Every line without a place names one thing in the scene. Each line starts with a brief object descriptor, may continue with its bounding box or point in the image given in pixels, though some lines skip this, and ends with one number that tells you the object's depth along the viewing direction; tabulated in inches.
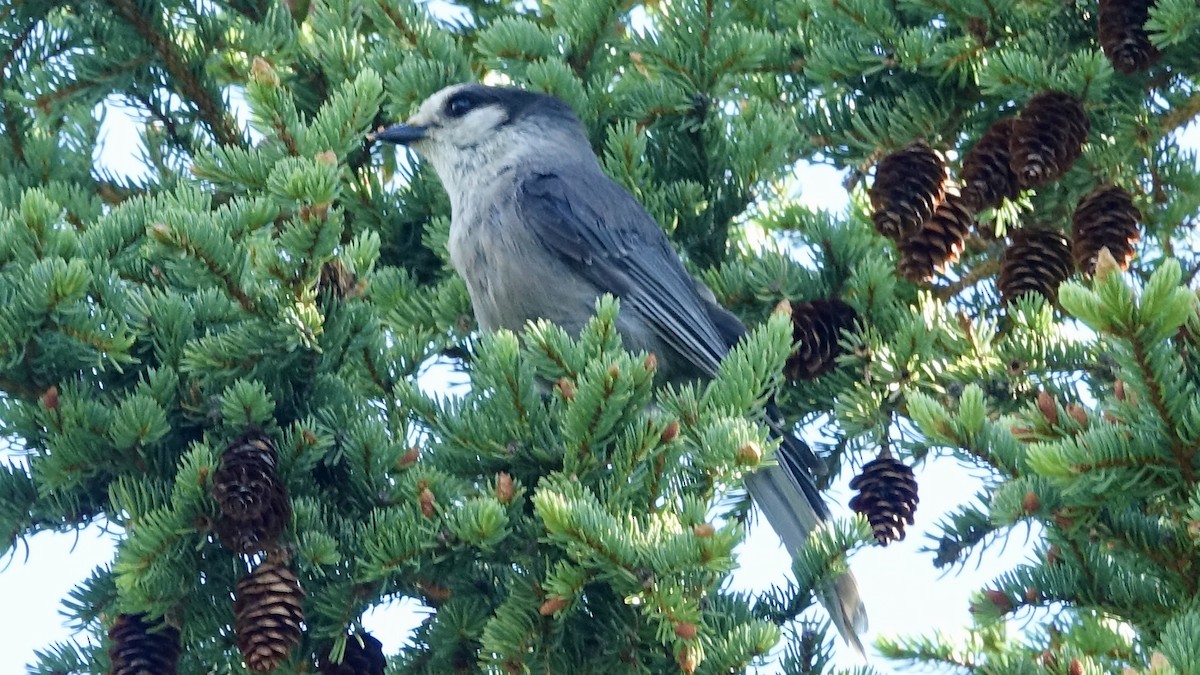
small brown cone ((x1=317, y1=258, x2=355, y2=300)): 238.2
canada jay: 346.0
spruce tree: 211.9
